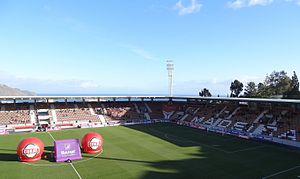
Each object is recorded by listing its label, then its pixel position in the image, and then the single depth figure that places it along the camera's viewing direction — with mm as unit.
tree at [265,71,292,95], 77000
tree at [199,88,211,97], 93500
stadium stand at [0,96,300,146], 39350
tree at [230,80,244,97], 88188
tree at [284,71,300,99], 66344
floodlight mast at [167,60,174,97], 64062
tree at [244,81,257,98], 85144
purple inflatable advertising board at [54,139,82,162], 23286
